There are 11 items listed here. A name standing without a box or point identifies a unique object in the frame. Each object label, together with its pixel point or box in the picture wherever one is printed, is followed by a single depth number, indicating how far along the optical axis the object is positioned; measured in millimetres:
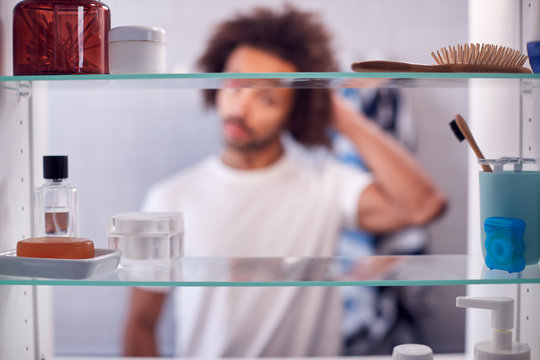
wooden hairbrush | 462
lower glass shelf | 460
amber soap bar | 460
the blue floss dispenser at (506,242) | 468
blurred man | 1536
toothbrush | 510
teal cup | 484
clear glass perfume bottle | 525
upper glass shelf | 453
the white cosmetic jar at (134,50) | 470
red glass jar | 465
